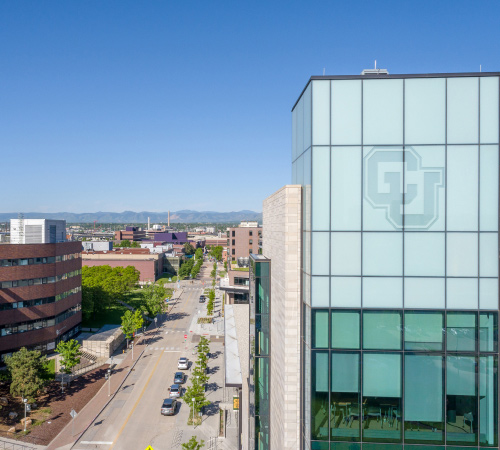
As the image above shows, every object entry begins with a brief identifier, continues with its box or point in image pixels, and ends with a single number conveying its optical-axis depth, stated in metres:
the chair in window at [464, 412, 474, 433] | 12.34
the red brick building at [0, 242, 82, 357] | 47.25
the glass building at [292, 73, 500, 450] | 12.44
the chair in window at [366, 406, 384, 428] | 12.59
